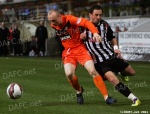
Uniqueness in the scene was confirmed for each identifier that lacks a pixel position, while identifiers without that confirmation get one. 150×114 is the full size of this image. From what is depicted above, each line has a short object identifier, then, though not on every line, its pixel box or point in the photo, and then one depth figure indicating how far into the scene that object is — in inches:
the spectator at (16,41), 1236.0
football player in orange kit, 398.5
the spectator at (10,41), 1272.5
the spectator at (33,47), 1261.1
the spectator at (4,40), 1231.5
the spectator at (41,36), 1179.3
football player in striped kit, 404.5
